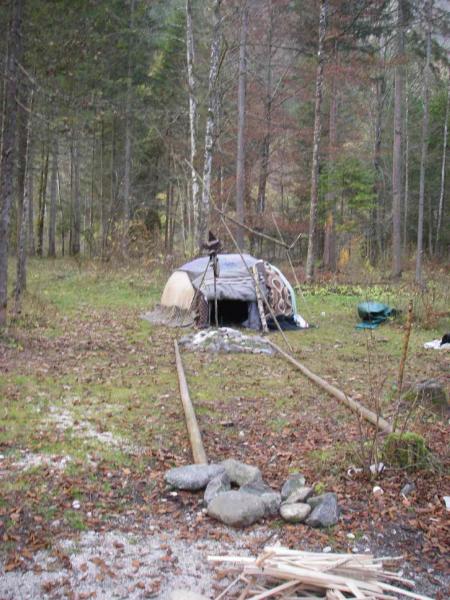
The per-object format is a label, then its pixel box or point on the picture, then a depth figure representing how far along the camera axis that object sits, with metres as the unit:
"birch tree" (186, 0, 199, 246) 18.12
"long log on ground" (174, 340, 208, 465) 4.97
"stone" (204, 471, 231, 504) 4.16
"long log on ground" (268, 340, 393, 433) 5.64
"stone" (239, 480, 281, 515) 4.01
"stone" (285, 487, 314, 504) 4.06
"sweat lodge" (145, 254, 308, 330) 12.23
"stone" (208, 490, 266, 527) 3.85
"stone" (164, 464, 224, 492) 4.36
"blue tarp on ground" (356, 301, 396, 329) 12.95
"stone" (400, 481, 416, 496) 4.34
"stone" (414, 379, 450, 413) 6.57
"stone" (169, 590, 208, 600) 2.95
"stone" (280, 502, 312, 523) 3.88
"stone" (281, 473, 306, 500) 4.23
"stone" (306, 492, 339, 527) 3.84
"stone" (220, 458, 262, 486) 4.35
